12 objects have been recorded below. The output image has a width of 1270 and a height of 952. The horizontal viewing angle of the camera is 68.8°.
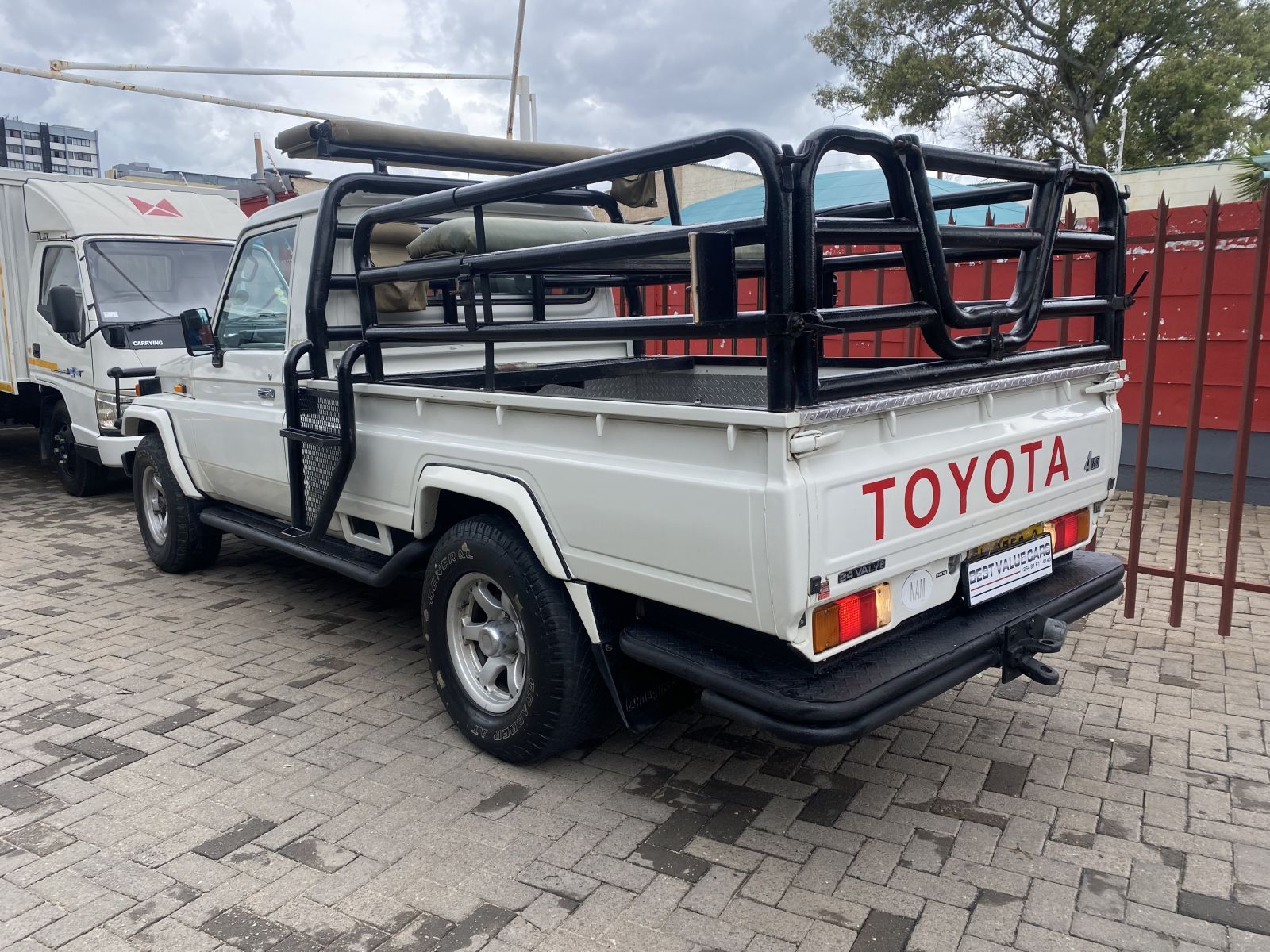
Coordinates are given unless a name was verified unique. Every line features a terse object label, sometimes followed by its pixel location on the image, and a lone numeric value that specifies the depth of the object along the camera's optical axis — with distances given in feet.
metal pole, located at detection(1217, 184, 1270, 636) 13.24
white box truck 24.31
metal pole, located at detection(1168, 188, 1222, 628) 13.33
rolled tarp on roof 13.30
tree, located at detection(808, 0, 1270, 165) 63.72
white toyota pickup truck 7.91
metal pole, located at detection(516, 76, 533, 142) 45.96
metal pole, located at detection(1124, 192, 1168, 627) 13.62
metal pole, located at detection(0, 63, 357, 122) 52.95
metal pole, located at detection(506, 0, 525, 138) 43.29
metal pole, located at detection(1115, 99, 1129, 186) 56.97
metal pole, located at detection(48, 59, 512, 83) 50.75
